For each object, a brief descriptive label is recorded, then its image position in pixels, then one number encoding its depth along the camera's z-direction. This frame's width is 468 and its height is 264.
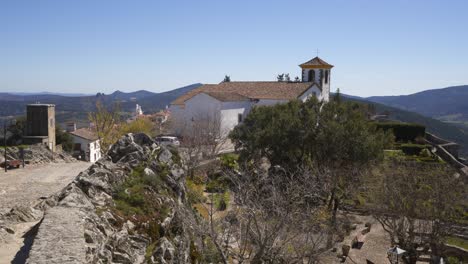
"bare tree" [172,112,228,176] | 28.06
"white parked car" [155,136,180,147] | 34.33
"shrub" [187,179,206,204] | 19.35
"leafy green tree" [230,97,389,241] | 22.22
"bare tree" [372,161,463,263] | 17.12
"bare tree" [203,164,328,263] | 11.67
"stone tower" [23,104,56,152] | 29.62
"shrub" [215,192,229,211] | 22.25
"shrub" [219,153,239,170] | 27.52
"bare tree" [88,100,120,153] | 38.09
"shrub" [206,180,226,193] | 24.36
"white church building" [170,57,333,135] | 40.22
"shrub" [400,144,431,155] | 36.06
